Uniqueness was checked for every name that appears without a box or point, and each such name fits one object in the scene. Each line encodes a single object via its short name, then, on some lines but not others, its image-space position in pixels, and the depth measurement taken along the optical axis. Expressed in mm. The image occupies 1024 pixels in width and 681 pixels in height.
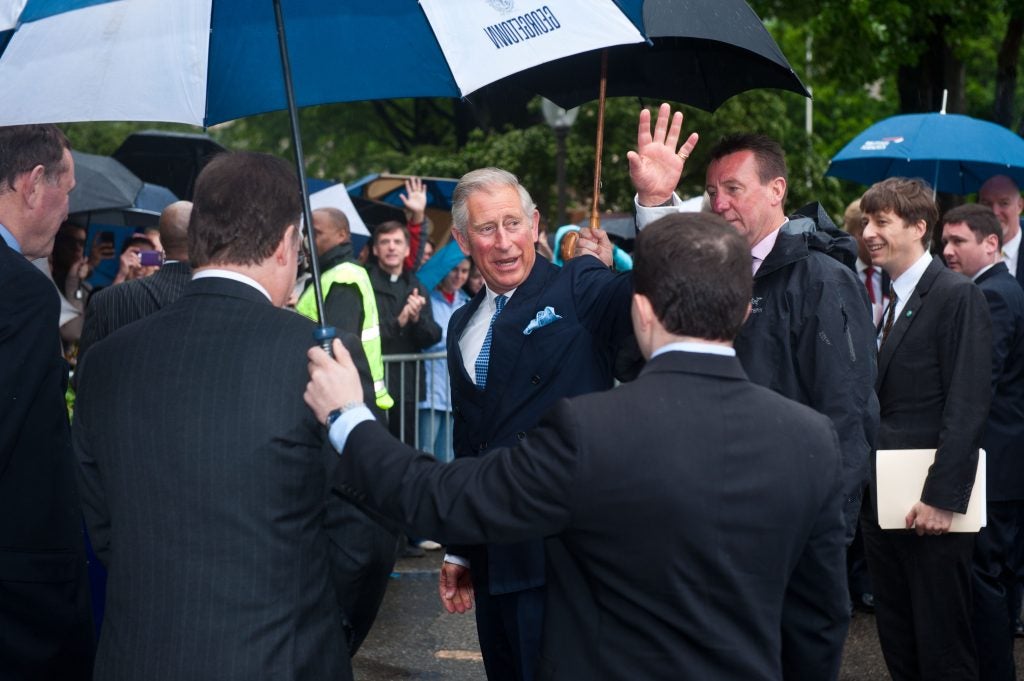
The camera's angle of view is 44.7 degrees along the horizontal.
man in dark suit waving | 3873
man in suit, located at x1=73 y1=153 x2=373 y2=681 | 2771
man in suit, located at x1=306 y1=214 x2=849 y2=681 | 2600
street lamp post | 16328
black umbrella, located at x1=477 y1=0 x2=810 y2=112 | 3604
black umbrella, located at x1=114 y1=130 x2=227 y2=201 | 12078
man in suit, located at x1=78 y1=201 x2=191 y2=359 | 5656
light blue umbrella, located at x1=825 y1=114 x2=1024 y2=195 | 7965
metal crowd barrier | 9141
